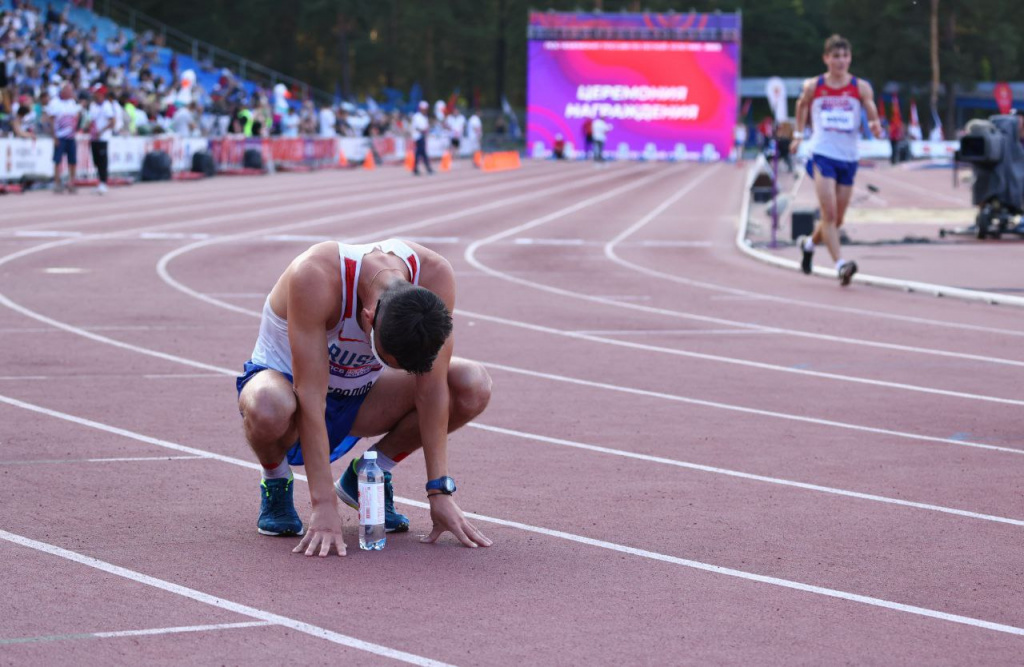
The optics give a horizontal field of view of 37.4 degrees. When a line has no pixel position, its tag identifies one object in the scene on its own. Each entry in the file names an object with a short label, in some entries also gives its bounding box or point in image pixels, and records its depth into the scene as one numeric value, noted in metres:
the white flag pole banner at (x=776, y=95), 31.67
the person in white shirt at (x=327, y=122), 52.09
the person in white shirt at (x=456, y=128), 64.12
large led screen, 65.69
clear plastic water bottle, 5.60
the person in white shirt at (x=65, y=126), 28.81
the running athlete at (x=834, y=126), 14.90
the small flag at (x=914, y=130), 74.06
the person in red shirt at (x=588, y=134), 63.03
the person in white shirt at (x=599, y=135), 61.19
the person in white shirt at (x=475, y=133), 67.50
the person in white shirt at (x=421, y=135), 43.20
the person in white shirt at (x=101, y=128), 30.16
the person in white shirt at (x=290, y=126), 49.55
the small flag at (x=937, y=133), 70.44
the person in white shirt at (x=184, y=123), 39.16
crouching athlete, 4.86
